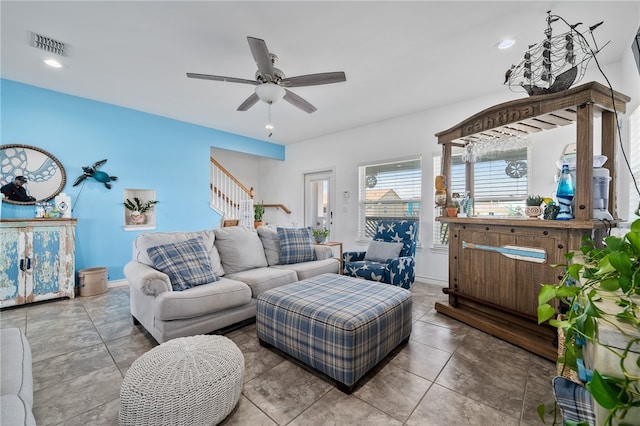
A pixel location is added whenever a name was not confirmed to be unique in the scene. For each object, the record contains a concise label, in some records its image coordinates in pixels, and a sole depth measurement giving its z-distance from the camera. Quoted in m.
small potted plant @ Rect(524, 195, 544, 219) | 2.26
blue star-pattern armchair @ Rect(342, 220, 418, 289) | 3.45
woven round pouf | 1.26
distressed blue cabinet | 3.09
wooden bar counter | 1.91
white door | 5.90
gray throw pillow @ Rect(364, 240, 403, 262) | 3.82
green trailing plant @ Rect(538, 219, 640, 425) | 0.43
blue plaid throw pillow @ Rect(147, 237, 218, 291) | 2.42
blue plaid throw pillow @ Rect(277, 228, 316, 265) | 3.44
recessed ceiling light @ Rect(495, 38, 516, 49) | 2.46
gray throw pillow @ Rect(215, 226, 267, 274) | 3.07
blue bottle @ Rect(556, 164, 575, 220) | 1.99
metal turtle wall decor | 3.81
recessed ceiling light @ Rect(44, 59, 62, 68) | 2.83
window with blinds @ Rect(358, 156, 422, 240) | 4.47
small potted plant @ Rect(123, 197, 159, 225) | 4.28
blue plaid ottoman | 1.68
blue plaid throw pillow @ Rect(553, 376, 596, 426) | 0.74
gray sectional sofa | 2.18
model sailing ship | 2.01
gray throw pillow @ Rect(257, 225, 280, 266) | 3.45
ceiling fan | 2.27
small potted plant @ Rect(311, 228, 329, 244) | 4.38
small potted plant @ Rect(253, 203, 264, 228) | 6.03
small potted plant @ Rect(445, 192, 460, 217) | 2.93
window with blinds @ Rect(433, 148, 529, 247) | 3.44
